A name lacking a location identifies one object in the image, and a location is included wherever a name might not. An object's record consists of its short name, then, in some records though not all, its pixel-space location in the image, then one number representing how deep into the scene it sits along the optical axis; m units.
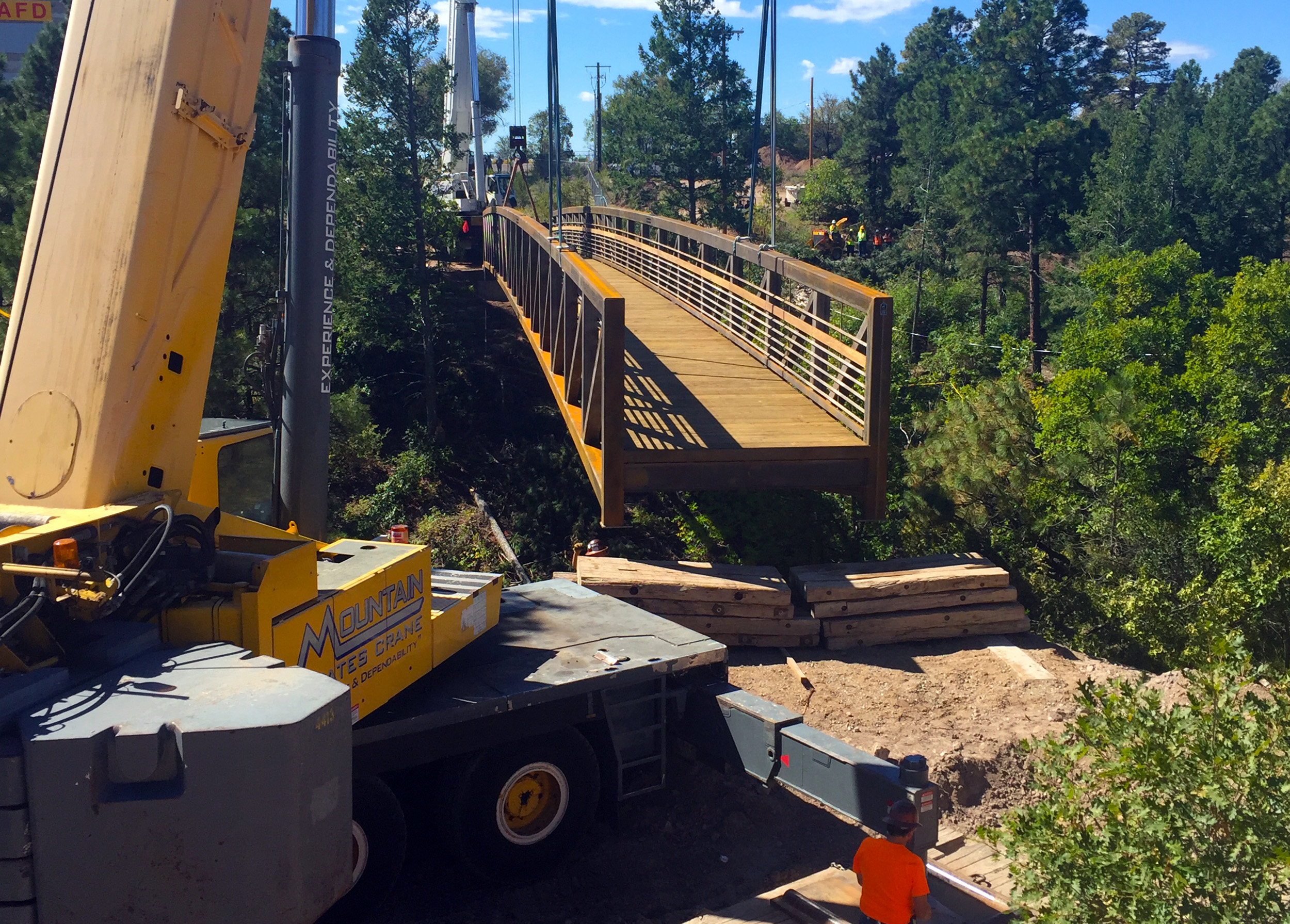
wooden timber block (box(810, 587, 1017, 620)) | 11.54
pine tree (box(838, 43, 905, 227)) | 64.44
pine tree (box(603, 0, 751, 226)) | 47.03
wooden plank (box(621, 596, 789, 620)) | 11.39
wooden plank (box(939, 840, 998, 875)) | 6.92
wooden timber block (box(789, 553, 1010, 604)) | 11.53
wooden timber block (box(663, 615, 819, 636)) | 11.41
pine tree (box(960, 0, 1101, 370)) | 43.56
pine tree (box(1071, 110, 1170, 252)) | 40.69
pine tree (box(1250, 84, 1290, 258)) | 45.59
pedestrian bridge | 11.29
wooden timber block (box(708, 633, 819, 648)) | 11.46
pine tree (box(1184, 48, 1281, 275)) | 43.50
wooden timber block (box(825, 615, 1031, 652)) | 11.52
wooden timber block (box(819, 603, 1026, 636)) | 11.53
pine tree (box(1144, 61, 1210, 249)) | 41.88
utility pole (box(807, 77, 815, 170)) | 85.56
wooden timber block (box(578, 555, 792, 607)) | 11.30
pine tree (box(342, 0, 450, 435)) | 30.95
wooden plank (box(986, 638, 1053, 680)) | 10.52
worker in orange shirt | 5.47
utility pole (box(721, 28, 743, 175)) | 46.97
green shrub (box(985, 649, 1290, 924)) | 3.92
